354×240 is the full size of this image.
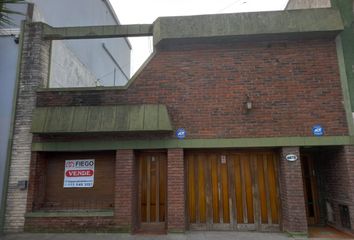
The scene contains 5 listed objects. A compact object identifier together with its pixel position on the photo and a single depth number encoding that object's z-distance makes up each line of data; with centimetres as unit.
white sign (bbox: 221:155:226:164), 727
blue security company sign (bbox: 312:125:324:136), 669
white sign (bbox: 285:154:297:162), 669
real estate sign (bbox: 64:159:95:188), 716
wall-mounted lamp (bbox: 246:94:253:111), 675
